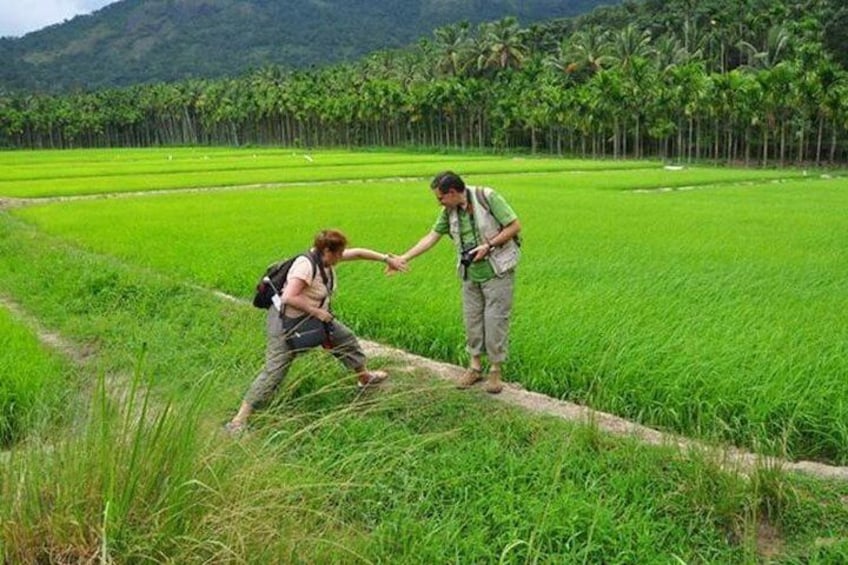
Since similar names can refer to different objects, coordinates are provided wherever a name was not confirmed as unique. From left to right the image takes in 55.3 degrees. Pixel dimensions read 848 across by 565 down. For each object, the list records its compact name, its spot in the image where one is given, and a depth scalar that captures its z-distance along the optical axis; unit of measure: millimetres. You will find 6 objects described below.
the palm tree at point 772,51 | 48406
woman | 5328
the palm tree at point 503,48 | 66812
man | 5848
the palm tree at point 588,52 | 58125
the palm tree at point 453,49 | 68688
